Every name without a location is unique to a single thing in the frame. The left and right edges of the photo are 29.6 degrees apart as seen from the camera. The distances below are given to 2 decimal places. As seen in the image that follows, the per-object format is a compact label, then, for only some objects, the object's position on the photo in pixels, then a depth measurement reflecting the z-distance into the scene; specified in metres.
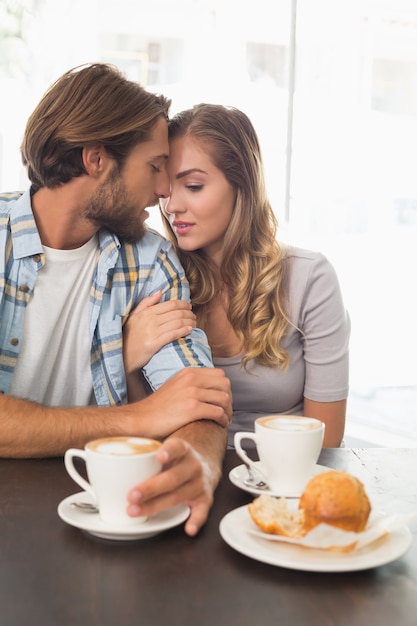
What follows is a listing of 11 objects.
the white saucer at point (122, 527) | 0.91
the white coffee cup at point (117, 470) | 0.90
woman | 1.96
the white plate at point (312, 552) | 0.83
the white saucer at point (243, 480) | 1.05
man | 1.71
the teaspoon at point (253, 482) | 1.09
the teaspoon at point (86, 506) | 0.97
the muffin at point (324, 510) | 0.86
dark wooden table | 0.75
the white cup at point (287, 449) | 1.02
